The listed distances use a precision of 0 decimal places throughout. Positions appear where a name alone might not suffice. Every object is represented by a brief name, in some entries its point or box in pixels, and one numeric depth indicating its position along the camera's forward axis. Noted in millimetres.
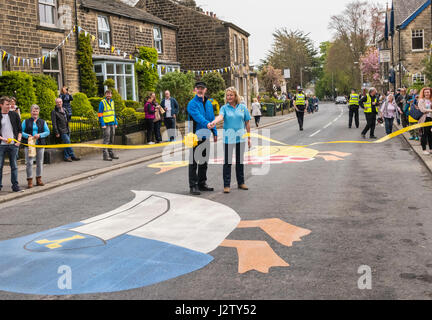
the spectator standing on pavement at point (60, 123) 14625
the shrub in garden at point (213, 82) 35562
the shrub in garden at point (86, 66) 24938
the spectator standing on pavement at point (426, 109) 13320
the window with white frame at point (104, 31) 27172
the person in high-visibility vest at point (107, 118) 15102
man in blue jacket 9227
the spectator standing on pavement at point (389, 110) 19000
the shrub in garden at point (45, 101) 20078
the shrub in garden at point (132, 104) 27156
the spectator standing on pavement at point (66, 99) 18453
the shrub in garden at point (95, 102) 24594
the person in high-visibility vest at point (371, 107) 19078
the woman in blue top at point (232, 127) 9344
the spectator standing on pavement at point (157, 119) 19672
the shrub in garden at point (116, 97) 22017
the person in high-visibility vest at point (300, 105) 24719
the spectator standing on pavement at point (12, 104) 10711
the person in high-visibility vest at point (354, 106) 22806
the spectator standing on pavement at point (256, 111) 29578
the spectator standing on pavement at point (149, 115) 19656
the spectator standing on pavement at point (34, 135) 10789
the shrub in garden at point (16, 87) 18766
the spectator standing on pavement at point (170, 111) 20469
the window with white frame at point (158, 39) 33906
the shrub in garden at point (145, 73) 30391
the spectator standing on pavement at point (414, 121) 15080
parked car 83625
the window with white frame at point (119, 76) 26609
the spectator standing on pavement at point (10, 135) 10234
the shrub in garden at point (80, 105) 22141
